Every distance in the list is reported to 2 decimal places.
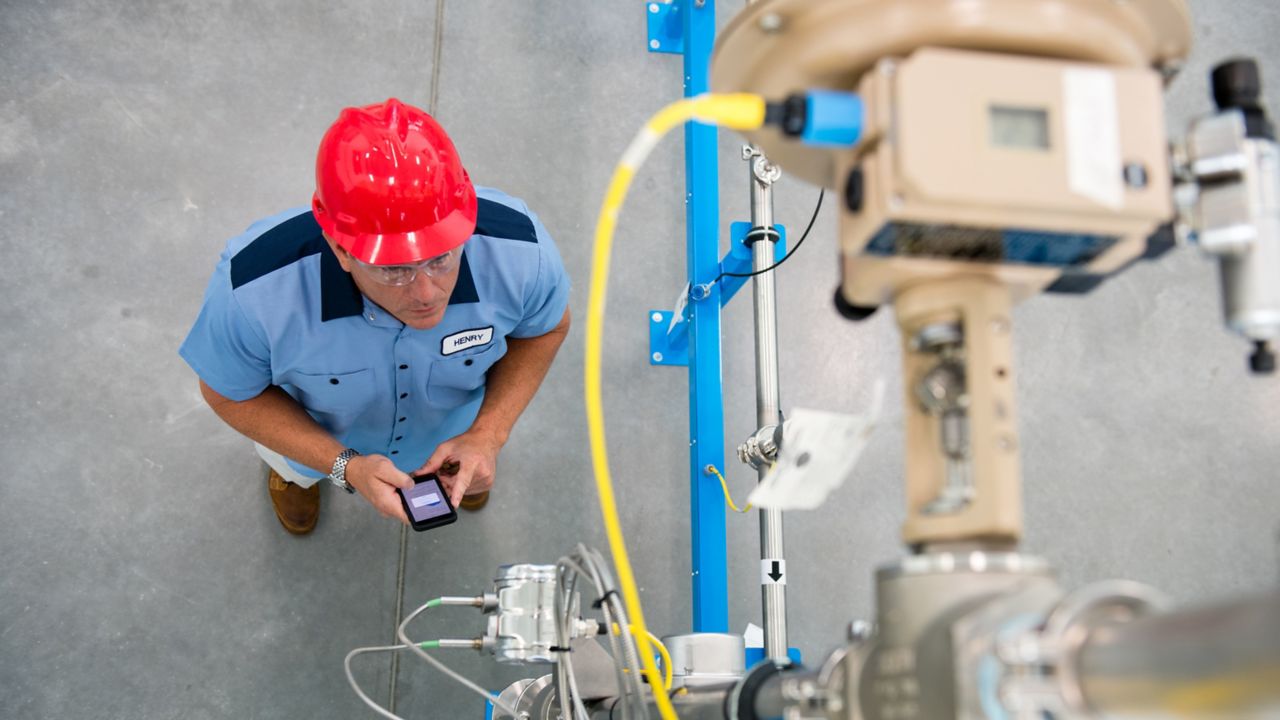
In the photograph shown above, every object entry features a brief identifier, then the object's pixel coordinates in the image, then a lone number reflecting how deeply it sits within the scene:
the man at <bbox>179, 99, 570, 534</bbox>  1.38
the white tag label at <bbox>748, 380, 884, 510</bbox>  0.73
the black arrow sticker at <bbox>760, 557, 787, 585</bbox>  1.70
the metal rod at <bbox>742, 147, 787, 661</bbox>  1.70
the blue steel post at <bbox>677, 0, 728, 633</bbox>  1.86
